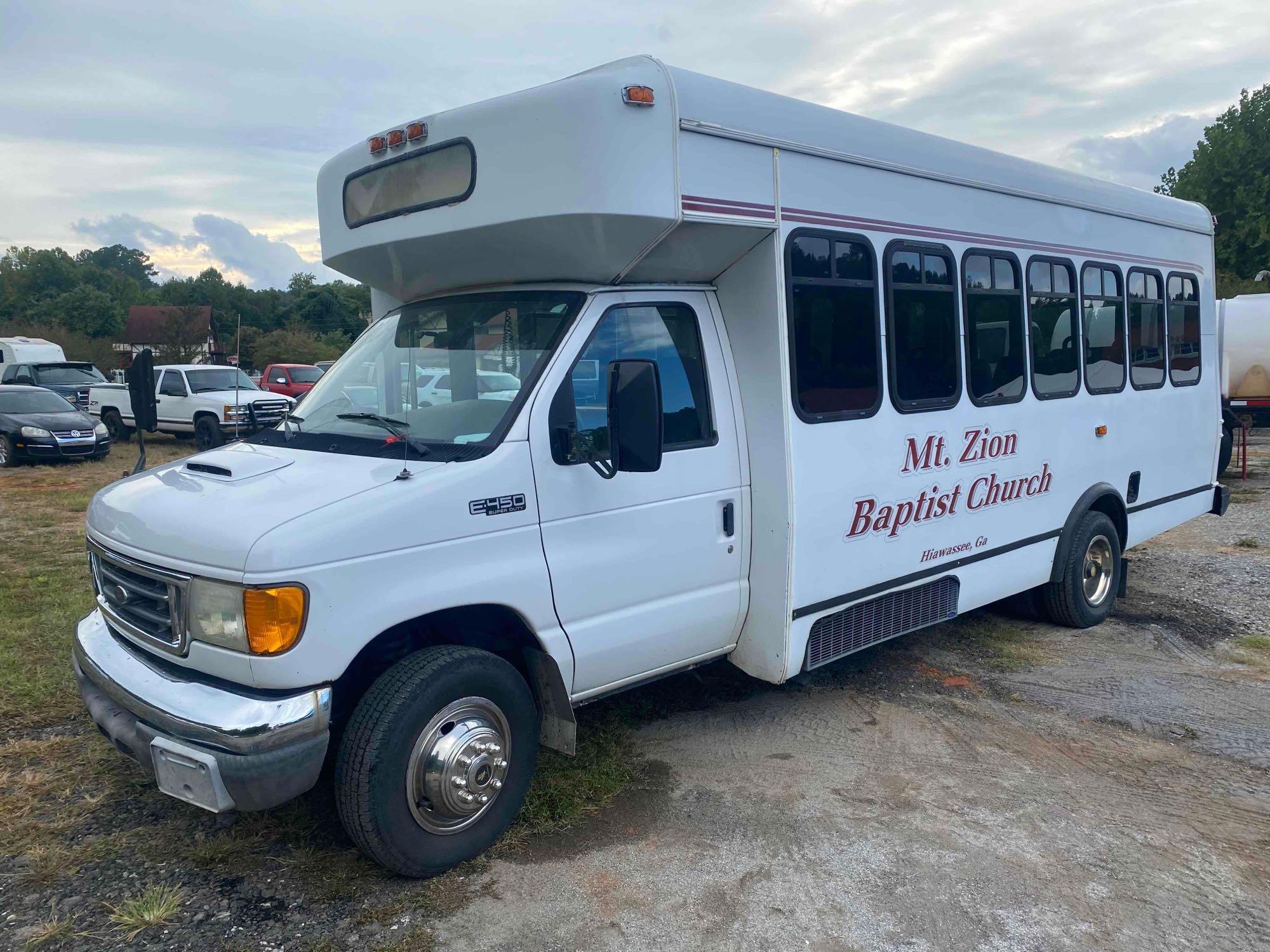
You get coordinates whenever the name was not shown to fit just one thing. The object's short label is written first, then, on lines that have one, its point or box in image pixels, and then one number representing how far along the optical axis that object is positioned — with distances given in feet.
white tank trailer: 57.26
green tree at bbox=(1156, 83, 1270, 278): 105.40
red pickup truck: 77.77
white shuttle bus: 10.77
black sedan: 53.67
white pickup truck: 58.59
